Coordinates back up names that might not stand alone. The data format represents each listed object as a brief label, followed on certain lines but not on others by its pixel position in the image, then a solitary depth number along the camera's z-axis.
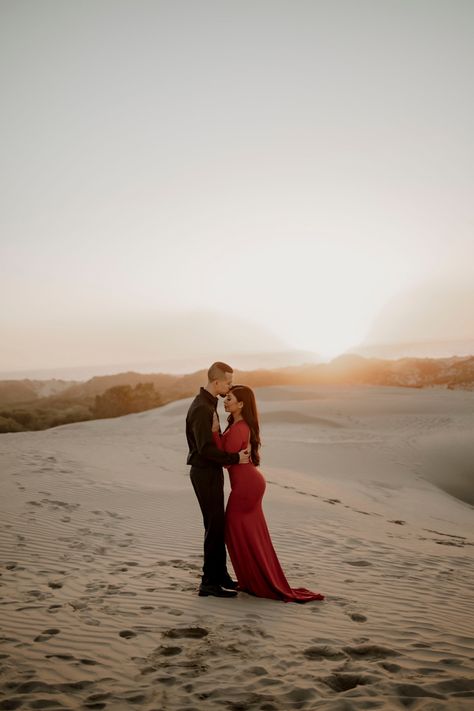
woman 5.53
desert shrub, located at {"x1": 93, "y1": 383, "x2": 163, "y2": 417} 44.00
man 5.53
